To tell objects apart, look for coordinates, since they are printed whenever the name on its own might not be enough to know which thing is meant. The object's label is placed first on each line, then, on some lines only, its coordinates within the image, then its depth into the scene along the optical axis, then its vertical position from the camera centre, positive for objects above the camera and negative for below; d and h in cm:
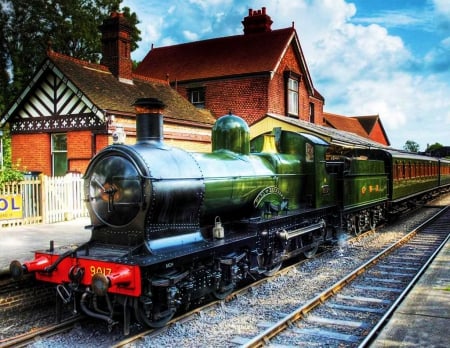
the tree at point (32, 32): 2967 +979
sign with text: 1182 -67
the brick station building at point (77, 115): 1527 +228
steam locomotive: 581 -75
